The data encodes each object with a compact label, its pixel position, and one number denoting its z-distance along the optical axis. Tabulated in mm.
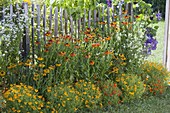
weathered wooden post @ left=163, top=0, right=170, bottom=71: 5947
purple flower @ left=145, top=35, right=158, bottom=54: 5634
